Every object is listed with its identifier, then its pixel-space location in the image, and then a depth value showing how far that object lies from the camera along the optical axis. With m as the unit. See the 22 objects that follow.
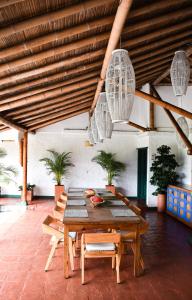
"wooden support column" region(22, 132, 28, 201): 8.37
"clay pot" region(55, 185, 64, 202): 9.12
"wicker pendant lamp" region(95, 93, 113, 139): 3.76
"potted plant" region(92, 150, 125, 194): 9.41
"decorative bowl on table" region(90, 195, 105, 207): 4.39
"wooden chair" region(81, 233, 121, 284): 3.15
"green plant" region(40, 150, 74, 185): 9.30
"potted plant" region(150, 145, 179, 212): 7.61
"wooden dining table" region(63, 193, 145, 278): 3.46
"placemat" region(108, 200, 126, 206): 4.69
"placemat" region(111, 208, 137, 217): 3.76
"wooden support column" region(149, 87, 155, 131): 8.31
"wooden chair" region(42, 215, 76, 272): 3.58
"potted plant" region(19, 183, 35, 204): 9.40
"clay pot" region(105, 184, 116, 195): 9.30
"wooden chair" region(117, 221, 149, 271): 3.66
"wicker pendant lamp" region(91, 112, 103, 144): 5.06
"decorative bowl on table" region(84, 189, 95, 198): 5.53
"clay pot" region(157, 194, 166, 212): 7.81
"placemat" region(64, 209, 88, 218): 3.66
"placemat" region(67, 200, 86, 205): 4.67
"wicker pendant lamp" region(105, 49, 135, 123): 2.33
